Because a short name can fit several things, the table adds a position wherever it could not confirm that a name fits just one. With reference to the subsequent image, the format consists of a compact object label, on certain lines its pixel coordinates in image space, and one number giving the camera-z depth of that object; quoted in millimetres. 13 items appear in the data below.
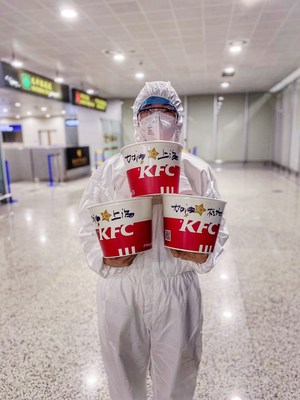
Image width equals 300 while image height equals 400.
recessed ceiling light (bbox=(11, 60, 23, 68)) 7244
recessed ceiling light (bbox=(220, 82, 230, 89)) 11102
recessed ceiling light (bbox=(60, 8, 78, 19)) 4285
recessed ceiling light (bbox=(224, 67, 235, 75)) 8469
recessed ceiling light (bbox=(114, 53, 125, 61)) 6772
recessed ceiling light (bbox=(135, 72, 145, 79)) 8820
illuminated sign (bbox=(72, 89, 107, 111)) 8702
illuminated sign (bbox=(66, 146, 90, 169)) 10000
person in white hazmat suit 1098
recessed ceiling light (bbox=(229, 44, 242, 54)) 6208
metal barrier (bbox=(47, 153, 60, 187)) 9648
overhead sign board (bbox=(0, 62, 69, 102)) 5594
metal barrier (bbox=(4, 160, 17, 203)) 6286
